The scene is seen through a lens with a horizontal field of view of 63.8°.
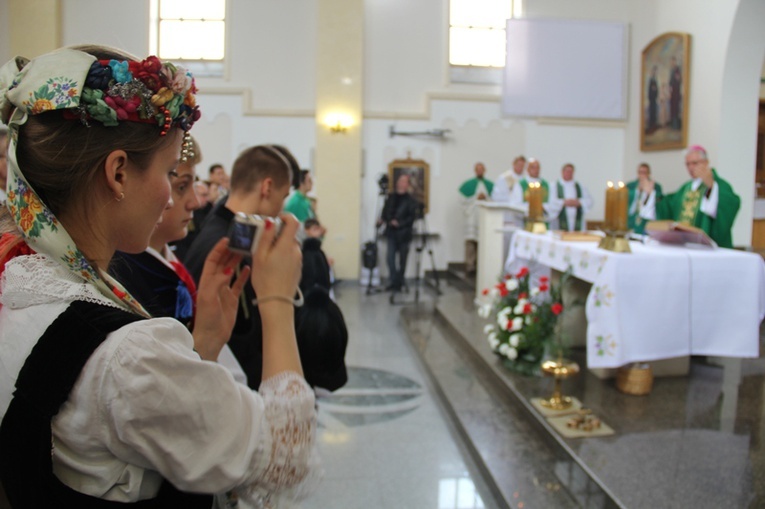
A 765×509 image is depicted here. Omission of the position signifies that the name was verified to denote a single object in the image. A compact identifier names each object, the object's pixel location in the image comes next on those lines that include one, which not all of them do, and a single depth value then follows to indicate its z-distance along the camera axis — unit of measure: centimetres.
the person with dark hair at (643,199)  786
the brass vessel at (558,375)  357
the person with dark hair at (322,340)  203
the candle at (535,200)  566
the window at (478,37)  1101
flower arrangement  417
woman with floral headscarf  73
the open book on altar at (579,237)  478
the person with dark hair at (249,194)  200
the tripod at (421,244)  847
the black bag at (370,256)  968
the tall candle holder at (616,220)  401
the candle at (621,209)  405
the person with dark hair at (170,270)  141
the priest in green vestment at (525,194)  959
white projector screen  1072
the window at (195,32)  1070
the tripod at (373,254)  950
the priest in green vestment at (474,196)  1041
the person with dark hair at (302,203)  681
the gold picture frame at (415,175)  1066
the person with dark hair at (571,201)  1009
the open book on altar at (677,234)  419
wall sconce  1024
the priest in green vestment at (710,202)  550
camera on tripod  948
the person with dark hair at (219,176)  751
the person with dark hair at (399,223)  931
